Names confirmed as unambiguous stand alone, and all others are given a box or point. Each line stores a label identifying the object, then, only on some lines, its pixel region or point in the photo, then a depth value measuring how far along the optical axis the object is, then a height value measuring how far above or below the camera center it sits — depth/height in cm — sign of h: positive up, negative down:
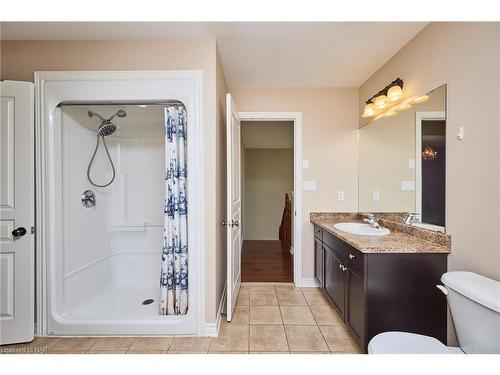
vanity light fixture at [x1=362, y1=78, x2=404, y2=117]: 206 +85
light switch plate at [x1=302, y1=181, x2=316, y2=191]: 290 -1
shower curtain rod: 190 +69
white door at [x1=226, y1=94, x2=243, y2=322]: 205 -18
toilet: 103 -65
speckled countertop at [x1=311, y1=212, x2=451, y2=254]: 155 -41
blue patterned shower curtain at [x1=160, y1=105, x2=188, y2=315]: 201 -26
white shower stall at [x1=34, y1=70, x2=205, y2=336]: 186 +23
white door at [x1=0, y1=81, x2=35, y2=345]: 174 -22
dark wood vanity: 155 -73
